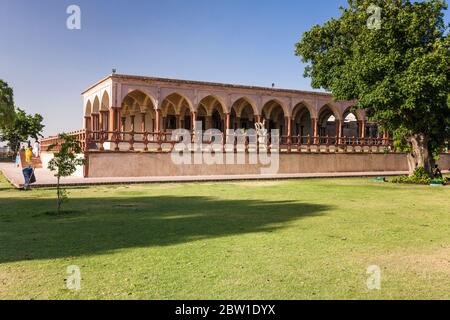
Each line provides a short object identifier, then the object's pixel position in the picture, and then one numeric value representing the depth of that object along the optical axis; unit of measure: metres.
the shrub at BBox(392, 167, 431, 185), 18.52
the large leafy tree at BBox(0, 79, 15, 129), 27.59
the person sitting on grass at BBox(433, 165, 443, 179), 19.93
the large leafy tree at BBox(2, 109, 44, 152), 49.97
